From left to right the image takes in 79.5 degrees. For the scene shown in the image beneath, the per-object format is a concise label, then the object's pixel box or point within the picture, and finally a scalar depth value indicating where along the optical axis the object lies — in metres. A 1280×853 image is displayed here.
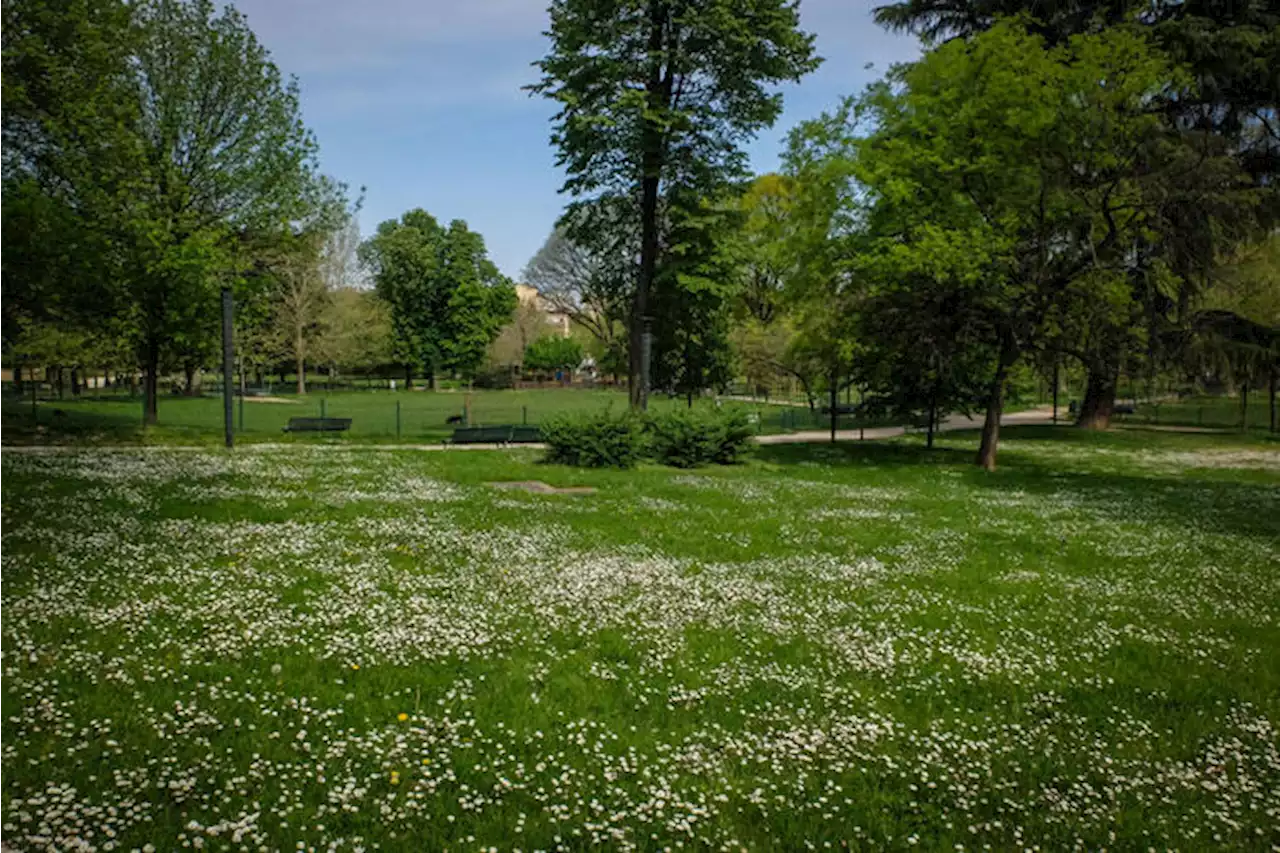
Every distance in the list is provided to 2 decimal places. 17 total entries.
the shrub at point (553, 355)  104.75
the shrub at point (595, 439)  22.17
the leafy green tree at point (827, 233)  25.14
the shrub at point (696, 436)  23.77
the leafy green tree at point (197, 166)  27.11
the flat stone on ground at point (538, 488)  17.11
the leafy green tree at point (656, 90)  26.41
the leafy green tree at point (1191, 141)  23.45
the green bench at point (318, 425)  31.83
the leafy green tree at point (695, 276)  28.50
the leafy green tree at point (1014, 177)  21.97
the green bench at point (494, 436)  28.78
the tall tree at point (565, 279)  65.69
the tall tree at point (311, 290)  66.50
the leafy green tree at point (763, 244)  27.44
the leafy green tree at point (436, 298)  87.19
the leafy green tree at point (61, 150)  21.69
